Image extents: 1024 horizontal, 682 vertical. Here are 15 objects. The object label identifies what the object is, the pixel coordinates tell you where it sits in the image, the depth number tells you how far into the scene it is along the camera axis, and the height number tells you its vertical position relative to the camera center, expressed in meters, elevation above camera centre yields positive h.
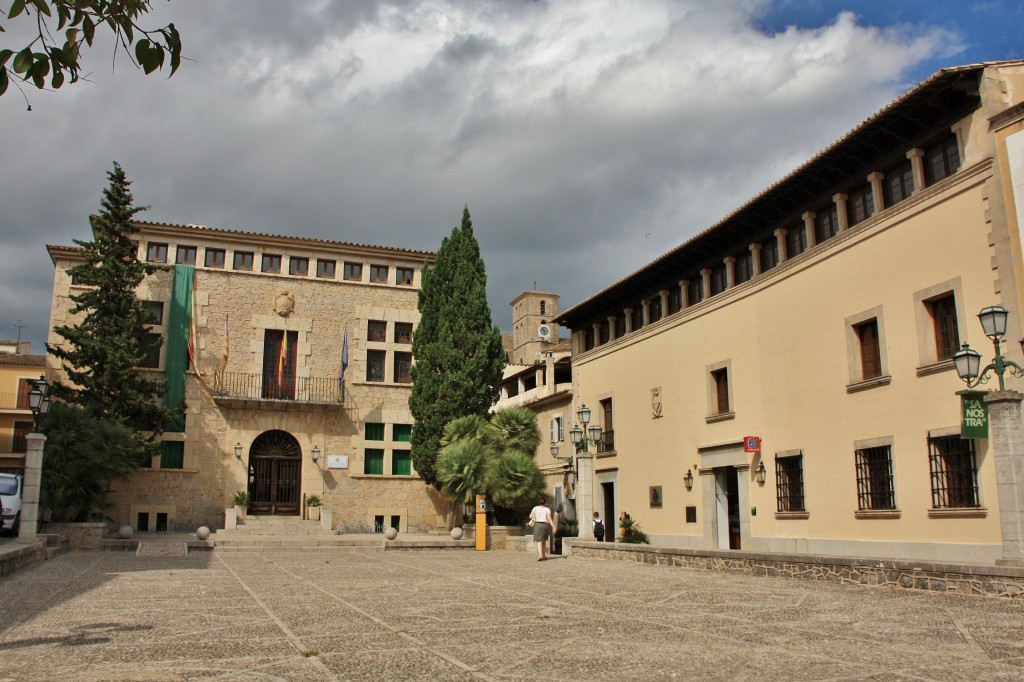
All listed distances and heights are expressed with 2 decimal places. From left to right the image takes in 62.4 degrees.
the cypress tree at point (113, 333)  27.41 +5.15
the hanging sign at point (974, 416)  11.83 +1.02
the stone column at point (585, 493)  23.44 -0.06
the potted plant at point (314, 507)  31.44 -0.57
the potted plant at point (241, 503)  30.28 -0.41
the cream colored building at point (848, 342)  14.70 +3.25
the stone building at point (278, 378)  30.88 +4.30
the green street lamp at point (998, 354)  11.66 +1.89
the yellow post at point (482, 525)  26.00 -1.04
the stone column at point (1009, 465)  11.08 +0.32
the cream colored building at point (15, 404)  39.12 +4.20
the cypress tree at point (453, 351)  30.22 +5.00
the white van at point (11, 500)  22.02 -0.21
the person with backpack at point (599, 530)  26.11 -1.19
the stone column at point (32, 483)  20.00 +0.21
